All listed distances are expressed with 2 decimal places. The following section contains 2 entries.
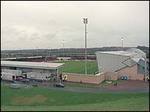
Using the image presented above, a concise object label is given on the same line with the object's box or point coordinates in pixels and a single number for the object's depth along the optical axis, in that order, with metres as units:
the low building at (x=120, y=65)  65.83
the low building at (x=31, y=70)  62.62
